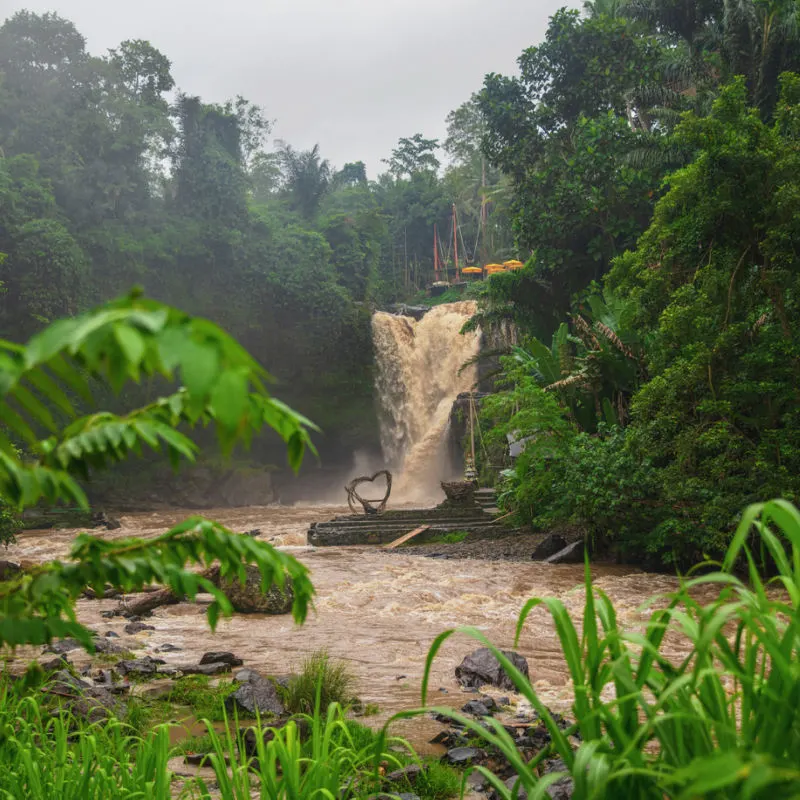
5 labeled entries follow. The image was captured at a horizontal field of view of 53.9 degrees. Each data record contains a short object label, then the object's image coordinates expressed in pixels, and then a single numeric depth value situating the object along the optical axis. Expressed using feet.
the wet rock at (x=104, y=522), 66.69
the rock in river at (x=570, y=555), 40.93
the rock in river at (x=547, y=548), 42.27
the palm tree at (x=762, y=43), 62.03
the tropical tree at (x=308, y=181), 129.80
